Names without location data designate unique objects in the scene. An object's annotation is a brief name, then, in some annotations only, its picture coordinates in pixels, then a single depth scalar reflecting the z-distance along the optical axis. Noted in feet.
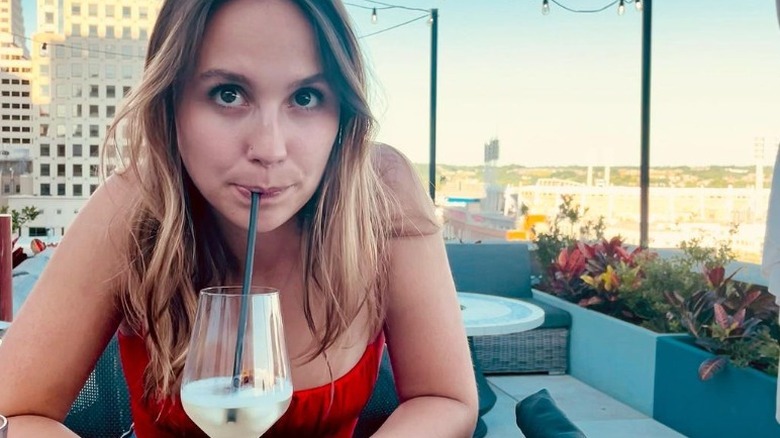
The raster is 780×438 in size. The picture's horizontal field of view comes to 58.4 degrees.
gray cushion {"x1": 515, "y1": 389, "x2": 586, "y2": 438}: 2.21
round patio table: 9.68
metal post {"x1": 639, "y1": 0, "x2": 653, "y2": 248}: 17.33
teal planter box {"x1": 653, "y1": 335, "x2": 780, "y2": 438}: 9.23
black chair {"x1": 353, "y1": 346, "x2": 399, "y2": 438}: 4.86
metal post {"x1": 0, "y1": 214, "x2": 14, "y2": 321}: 5.42
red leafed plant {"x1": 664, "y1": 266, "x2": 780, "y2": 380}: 9.52
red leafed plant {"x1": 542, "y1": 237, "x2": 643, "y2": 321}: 13.84
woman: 3.08
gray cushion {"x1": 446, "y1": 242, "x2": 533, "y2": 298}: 16.71
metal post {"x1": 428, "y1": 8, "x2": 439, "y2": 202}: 23.51
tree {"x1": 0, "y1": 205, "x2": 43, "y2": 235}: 20.35
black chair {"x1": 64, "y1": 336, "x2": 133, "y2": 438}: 4.78
